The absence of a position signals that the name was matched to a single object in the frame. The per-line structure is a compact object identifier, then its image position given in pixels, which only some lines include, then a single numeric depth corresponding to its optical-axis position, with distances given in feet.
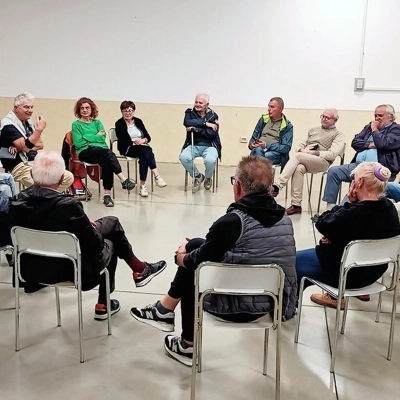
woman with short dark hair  18.80
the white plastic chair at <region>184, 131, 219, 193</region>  19.16
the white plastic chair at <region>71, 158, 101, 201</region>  17.70
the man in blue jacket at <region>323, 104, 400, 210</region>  15.38
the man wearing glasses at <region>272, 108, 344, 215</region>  16.80
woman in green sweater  17.56
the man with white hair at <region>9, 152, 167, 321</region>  8.16
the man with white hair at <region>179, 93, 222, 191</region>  19.04
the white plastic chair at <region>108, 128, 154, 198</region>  19.47
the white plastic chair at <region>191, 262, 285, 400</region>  6.69
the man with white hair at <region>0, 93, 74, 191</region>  14.52
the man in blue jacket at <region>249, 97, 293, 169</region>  17.92
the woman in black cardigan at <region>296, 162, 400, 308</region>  8.18
